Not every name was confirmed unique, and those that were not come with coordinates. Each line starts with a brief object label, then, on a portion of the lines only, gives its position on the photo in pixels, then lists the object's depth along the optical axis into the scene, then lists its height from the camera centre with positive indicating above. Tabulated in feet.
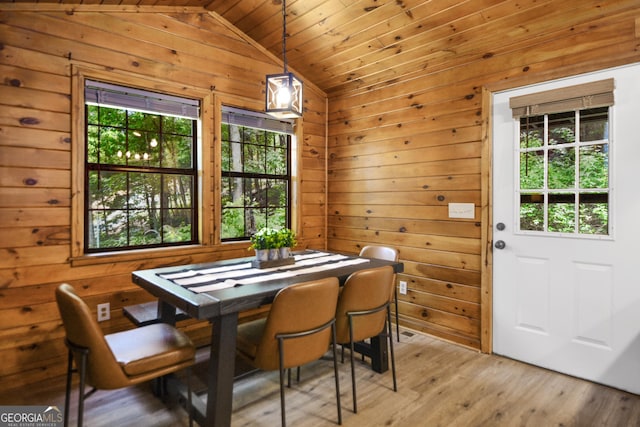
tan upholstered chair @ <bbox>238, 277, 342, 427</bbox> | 5.67 -1.93
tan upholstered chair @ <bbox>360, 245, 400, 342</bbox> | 9.61 -1.14
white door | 7.51 -0.62
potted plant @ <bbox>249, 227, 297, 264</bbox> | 8.02 -0.73
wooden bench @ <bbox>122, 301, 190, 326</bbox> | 7.62 -2.25
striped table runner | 6.53 -1.26
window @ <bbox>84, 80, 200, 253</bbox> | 9.00 +1.13
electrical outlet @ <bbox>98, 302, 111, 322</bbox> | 8.73 -2.43
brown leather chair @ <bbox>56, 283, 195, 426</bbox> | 4.95 -2.17
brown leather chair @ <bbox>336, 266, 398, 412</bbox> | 6.76 -1.78
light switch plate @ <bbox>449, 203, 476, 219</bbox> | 9.80 +0.05
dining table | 5.63 -1.33
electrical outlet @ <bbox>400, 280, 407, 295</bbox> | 11.35 -2.37
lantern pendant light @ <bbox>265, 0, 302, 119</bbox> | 7.34 +2.39
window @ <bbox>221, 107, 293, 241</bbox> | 11.39 +1.30
